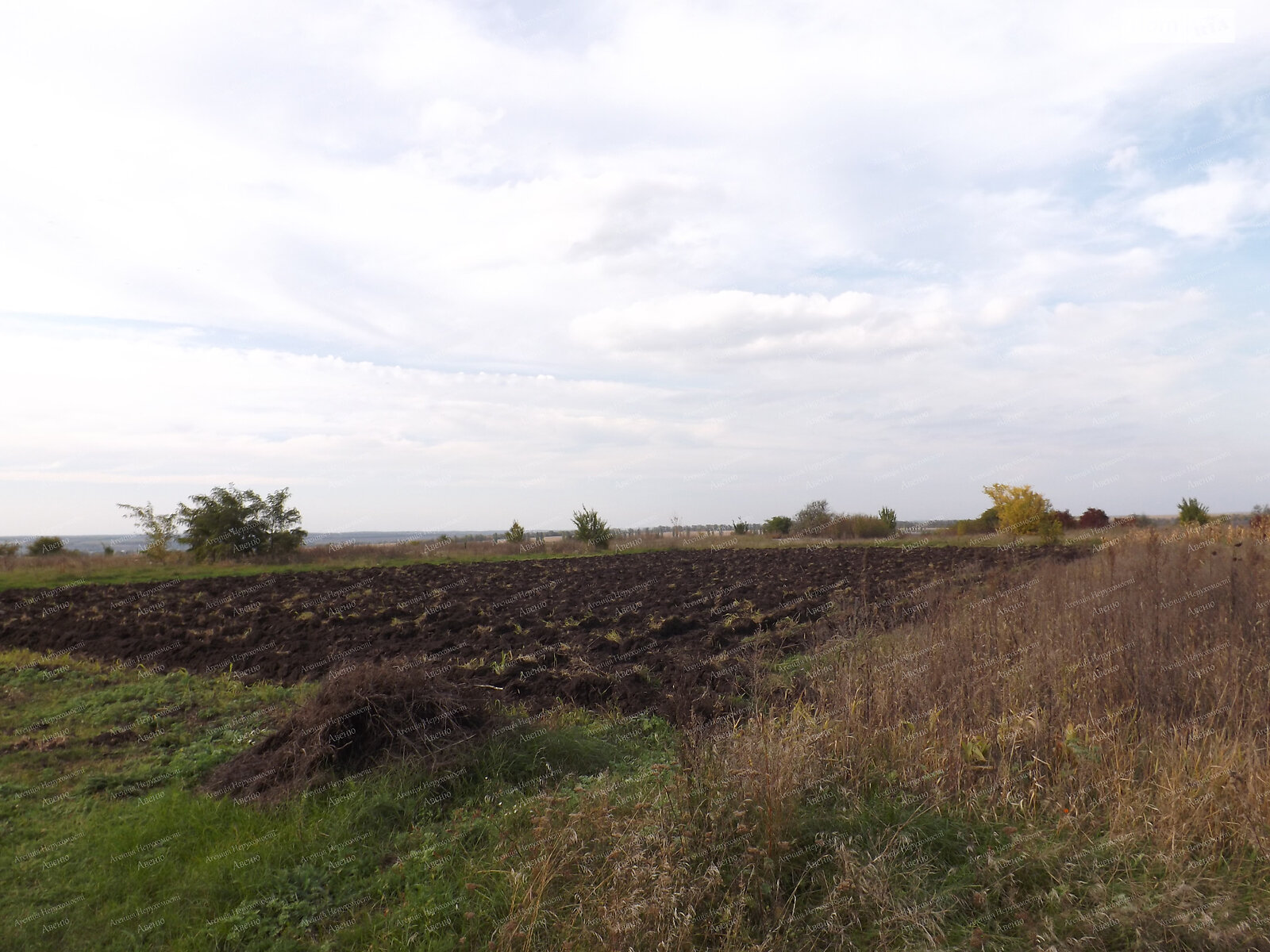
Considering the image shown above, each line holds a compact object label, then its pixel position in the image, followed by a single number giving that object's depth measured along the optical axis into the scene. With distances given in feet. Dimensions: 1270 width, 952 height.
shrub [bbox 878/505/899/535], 152.15
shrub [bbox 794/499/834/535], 157.69
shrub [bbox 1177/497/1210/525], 97.70
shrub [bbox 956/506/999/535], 131.54
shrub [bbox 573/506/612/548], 121.60
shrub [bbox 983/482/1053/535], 96.89
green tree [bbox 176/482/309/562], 98.89
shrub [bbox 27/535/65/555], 107.65
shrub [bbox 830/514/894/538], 152.46
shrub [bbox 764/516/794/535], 160.76
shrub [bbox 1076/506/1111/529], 131.34
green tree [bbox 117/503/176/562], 99.86
